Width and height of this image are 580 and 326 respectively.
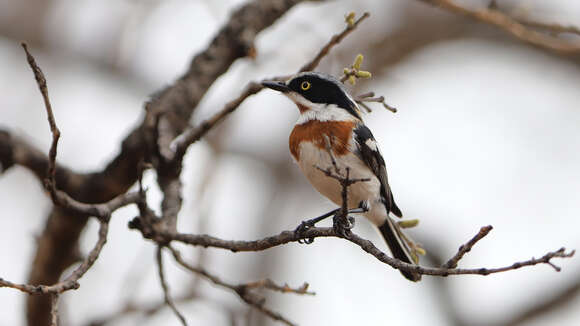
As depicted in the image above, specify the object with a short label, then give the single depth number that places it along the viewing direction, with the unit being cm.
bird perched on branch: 695
